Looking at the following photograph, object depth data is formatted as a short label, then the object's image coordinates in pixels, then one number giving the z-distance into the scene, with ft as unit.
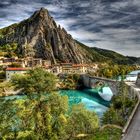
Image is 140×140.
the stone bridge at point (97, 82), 174.38
